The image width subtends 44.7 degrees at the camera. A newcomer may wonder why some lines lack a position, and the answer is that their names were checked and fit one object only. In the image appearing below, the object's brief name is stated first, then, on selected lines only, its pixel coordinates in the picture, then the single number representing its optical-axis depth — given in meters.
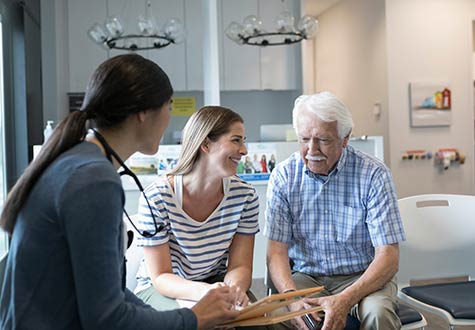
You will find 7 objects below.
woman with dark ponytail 1.04
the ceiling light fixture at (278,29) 5.04
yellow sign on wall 6.56
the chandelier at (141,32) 4.96
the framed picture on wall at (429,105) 5.77
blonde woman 1.82
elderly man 1.94
